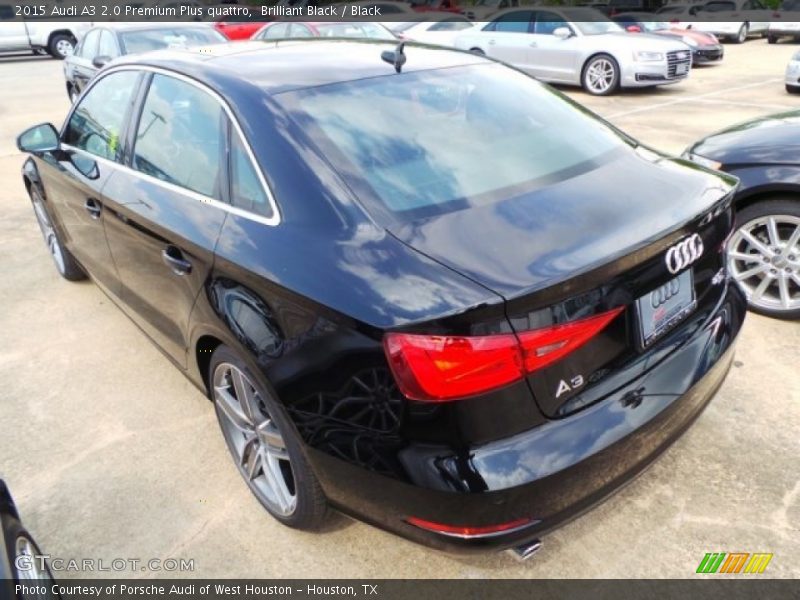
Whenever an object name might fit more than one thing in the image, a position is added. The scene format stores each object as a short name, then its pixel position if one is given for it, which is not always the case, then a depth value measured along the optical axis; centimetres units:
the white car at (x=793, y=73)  1012
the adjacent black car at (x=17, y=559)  145
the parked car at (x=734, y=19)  2112
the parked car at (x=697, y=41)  1456
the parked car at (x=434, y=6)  2081
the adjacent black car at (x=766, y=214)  331
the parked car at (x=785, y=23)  1944
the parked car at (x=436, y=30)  1427
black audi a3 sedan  164
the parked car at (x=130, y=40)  818
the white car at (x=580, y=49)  1077
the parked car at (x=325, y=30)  1223
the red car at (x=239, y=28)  1509
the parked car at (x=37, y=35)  1930
